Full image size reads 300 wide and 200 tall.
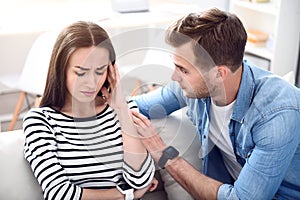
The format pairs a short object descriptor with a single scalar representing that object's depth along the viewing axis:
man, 1.27
